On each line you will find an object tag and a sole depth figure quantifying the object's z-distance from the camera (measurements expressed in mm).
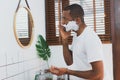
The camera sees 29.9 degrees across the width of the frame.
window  2736
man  1617
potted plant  2598
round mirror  2174
